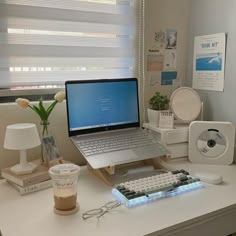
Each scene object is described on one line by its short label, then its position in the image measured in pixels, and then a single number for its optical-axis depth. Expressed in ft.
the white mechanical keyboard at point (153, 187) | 3.44
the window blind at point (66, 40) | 4.42
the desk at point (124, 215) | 2.89
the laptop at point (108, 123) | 4.20
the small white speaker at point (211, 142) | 4.82
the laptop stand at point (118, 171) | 4.05
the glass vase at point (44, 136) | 4.21
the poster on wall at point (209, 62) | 5.18
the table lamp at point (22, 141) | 3.72
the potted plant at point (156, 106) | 5.22
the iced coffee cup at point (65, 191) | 3.22
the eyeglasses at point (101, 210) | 3.16
